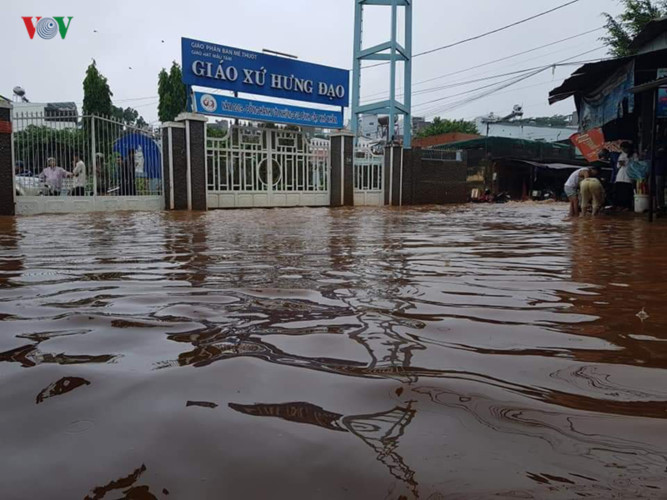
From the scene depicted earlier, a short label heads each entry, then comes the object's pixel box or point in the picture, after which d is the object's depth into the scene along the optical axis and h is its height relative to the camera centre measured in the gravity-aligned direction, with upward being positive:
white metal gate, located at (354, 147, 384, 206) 18.77 +0.72
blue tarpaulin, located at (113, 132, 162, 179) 12.93 +1.15
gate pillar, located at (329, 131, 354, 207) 17.72 +0.93
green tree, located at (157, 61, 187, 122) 31.86 +6.20
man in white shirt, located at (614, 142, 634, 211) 10.66 +0.30
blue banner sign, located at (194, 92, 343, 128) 14.84 +2.57
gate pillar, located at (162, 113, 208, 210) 14.00 +0.96
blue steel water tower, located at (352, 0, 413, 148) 20.69 +5.32
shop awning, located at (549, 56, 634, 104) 9.84 +2.43
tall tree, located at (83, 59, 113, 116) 28.16 +5.55
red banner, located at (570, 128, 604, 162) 13.19 +1.36
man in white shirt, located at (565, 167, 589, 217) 10.44 +0.17
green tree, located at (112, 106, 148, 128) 47.53 +8.29
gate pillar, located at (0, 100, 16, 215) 10.98 +0.70
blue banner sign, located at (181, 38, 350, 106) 14.64 +3.66
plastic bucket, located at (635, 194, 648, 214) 10.38 -0.08
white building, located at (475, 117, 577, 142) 41.62 +5.29
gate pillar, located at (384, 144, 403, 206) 19.20 +0.86
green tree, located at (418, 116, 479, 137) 44.19 +6.03
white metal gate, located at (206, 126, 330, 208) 15.39 +0.88
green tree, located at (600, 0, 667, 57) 21.31 +7.09
